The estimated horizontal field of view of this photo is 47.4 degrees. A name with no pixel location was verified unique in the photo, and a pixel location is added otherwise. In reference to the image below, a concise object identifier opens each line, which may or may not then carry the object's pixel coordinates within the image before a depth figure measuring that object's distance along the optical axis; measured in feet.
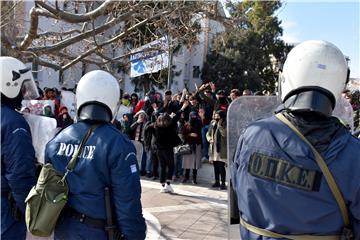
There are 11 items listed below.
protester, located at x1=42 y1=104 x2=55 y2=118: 28.58
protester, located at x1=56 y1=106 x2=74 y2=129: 31.02
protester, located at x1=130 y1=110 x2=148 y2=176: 31.14
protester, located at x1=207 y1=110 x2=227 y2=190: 27.30
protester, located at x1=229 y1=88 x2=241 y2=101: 27.42
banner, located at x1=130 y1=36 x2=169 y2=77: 22.27
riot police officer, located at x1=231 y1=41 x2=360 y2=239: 5.64
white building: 77.41
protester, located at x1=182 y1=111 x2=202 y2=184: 29.86
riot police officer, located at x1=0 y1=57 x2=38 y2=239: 10.15
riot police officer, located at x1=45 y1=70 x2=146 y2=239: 8.13
